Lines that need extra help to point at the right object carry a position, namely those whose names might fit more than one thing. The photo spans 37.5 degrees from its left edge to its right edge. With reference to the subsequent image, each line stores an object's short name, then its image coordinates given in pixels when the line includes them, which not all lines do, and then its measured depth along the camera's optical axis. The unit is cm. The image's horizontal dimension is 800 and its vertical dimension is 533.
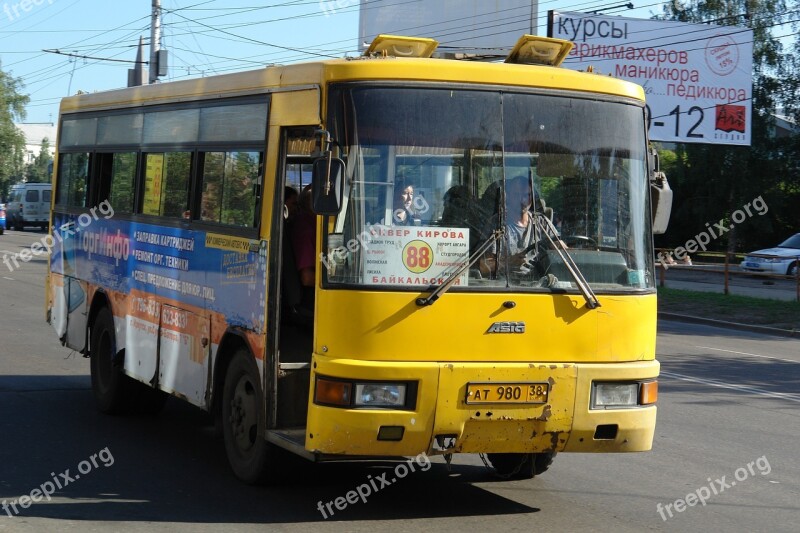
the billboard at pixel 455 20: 4041
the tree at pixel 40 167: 11938
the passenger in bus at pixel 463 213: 682
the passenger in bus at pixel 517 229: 687
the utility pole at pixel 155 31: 3403
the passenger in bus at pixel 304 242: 754
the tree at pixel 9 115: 8400
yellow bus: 665
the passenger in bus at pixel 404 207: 673
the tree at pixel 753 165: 5038
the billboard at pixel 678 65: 3575
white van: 6034
